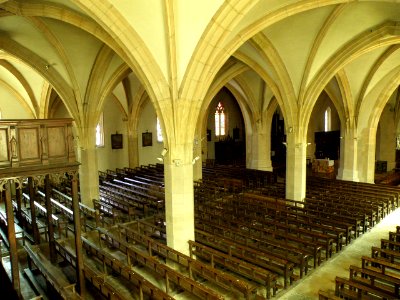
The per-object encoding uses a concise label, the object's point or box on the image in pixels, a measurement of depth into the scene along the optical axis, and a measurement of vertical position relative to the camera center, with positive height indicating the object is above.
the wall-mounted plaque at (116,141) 23.62 -0.24
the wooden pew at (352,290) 5.82 -3.13
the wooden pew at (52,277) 5.63 -2.89
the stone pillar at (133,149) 23.45 -0.88
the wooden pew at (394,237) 8.66 -3.04
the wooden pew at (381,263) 6.52 -2.93
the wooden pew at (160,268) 5.83 -3.02
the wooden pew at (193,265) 6.11 -3.09
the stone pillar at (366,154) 19.94 -1.34
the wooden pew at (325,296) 5.46 -2.99
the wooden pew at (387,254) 7.36 -3.03
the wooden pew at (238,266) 6.61 -3.17
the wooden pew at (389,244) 7.96 -3.07
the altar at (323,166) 25.08 -2.65
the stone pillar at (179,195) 8.60 -1.68
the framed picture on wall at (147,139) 25.28 -0.13
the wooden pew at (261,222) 8.78 -2.95
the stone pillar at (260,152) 24.28 -1.32
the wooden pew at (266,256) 7.13 -3.13
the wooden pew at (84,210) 10.96 -2.97
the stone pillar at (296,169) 13.98 -1.59
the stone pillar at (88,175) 14.16 -1.74
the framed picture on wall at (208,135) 31.61 +0.16
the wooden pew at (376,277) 5.88 -3.11
